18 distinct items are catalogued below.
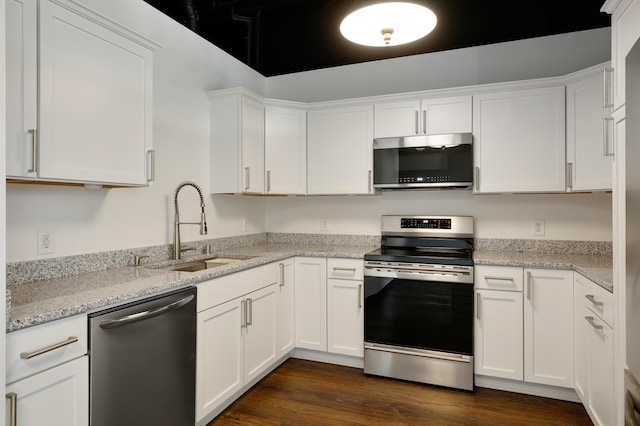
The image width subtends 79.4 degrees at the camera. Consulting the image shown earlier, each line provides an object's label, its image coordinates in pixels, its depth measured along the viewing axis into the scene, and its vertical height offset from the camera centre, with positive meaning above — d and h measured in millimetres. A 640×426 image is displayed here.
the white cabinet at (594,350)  1841 -749
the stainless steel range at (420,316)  2680 -759
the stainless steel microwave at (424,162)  2914 +390
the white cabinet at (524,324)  2492 -758
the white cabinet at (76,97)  1492 +508
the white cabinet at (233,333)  2105 -757
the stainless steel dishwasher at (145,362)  1498 -658
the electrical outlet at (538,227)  3027 -124
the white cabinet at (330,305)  2992 -746
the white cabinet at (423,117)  2951 +748
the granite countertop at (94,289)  1334 -339
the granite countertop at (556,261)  2191 -330
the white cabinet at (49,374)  1225 -556
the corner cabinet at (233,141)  2994 +554
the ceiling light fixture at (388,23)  1925 +1006
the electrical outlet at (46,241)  1874 -147
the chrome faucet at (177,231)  2604 -133
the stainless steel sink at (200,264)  2543 -364
